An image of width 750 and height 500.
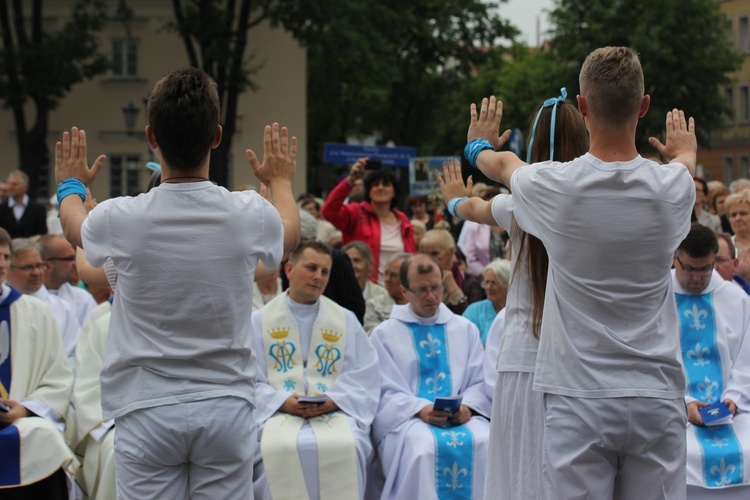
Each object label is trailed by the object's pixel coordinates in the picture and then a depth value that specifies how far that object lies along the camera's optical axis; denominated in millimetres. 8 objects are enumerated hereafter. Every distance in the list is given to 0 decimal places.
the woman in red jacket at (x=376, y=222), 9195
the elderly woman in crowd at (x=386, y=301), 7902
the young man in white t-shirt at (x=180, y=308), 3303
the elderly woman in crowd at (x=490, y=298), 7316
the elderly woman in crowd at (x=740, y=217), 8125
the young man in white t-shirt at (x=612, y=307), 3309
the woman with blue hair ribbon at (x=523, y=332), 3861
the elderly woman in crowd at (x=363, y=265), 8102
